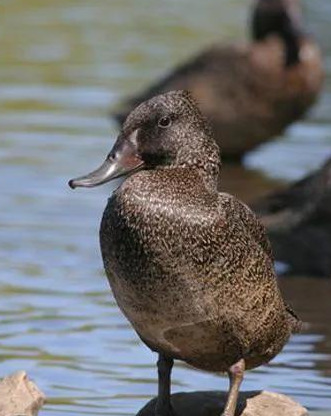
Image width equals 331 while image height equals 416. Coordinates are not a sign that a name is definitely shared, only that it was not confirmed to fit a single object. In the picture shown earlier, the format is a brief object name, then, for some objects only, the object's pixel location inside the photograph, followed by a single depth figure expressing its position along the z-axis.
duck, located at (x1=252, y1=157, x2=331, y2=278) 21.72
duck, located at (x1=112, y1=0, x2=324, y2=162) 29.84
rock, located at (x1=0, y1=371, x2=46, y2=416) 13.81
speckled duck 13.67
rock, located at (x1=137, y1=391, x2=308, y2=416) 14.88
